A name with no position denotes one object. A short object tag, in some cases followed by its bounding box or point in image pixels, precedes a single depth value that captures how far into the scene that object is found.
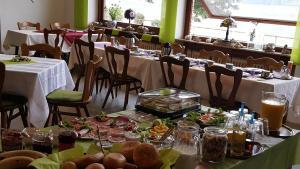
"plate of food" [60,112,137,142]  1.55
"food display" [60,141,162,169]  1.13
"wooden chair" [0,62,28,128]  2.81
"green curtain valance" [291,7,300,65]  4.60
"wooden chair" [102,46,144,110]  4.20
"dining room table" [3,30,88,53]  5.59
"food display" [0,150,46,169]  1.11
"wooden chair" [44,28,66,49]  5.46
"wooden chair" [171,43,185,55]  5.14
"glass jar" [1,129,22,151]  1.31
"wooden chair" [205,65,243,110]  3.29
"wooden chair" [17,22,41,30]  6.59
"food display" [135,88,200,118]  1.94
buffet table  1.30
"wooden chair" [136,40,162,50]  6.27
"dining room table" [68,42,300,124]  3.40
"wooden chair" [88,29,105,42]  5.81
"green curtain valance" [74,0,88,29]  7.43
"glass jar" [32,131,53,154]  1.32
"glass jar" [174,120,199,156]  1.34
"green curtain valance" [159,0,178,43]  5.91
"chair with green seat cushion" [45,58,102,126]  3.04
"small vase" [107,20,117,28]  7.11
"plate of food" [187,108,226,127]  1.83
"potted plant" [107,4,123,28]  7.27
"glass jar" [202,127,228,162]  1.40
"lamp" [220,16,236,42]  5.12
